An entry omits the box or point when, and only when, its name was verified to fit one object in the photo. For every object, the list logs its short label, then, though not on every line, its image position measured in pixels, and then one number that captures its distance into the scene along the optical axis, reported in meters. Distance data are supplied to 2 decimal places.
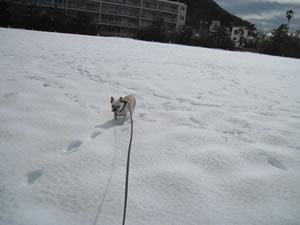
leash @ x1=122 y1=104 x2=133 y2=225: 1.03
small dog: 2.19
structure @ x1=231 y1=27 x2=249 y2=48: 44.20
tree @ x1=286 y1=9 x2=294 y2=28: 56.12
